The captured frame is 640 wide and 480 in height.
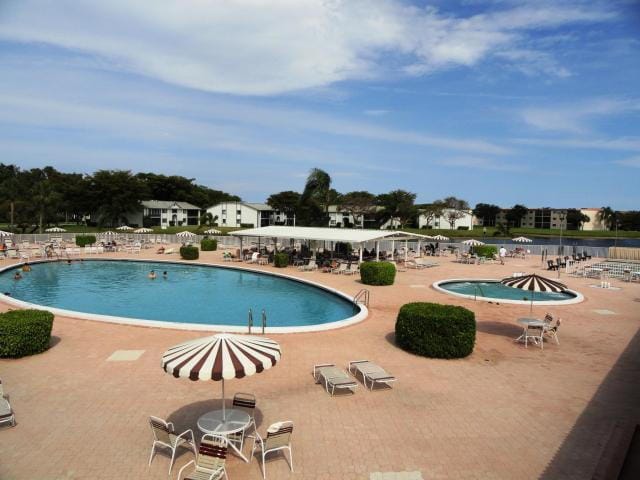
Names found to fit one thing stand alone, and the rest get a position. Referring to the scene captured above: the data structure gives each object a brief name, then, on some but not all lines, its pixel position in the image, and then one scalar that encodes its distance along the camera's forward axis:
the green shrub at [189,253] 32.50
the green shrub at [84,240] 39.66
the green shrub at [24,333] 10.31
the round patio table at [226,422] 6.56
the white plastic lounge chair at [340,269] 26.69
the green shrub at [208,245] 39.56
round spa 21.18
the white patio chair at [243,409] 6.67
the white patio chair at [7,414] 7.16
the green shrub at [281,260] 29.42
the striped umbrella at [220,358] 6.06
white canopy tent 27.67
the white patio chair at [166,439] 6.23
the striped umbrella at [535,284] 13.31
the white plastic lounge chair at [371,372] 9.20
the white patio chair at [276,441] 6.22
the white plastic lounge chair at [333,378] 8.79
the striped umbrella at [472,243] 36.09
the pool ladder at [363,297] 17.92
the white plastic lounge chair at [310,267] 28.20
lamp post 38.66
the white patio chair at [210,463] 5.63
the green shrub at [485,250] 36.50
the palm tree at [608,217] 131.38
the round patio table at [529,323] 12.64
